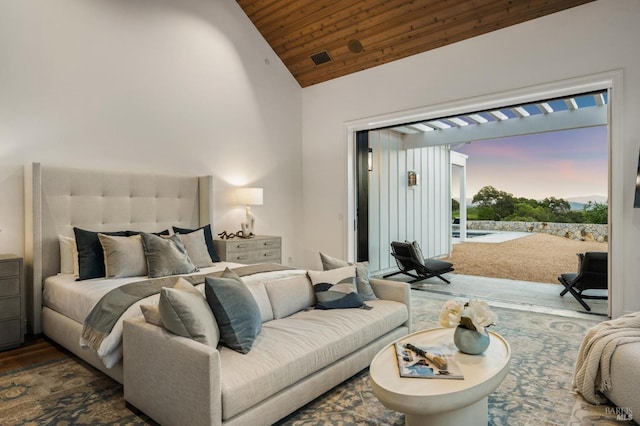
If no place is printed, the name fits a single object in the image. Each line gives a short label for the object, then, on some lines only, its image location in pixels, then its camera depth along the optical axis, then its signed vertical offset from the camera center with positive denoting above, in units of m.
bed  2.87 -0.11
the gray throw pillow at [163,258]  3.47 -0.42
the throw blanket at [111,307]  2.36 -0.61
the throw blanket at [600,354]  2.22 -0.88
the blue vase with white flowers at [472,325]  2.03 -0.62
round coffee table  1.62 -0.79
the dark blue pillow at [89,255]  3.36 -0.38
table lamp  5.21 +0.20
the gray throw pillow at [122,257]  3.41 -0.40
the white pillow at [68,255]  3.52 -0.39
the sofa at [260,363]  1.72 -0.80
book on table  1.81 -0.77
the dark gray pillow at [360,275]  3.17 -0.54
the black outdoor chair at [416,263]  5.81 -0.81
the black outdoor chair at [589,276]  4.26 -0.75
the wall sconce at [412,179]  7.70 +0.68
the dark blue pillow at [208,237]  4.38 -0.29
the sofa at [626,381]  2.01 -0.94
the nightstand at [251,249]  4.71 -0.48
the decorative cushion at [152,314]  2.08 -0.57
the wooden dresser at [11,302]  3.13 -0.75
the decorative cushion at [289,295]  2.78 -0.63
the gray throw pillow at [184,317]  1.93 -0.54
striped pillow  2.93 -0.61
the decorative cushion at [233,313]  2.13 -0.59
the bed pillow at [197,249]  3.97 -0.39
